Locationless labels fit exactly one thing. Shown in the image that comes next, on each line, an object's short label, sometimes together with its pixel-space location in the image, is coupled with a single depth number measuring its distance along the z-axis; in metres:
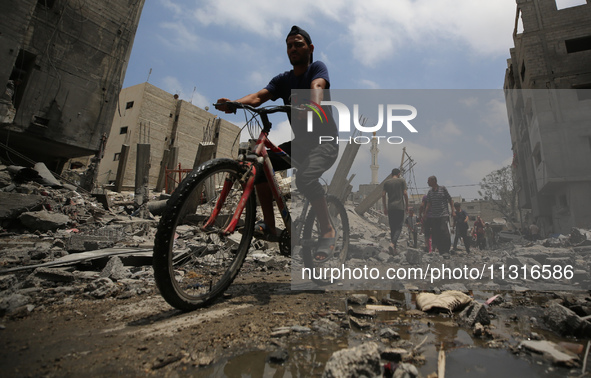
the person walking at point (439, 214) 5.21
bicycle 1.75
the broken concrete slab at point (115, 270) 2.77
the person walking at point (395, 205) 5.10
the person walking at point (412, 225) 5.79
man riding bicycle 2.84
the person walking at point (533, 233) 15.64
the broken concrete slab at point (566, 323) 1.60
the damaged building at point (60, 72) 11.66
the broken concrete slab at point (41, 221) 5.41
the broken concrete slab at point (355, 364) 1.09
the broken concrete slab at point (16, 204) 5.42
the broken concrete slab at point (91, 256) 2.67
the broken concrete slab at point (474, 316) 1.78
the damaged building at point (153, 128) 30.77
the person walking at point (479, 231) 8.45
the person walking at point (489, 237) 10.21
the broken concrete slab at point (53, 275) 2.55
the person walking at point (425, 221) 5.54
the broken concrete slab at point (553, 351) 1.26
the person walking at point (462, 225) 6.74
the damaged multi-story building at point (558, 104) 16.27
